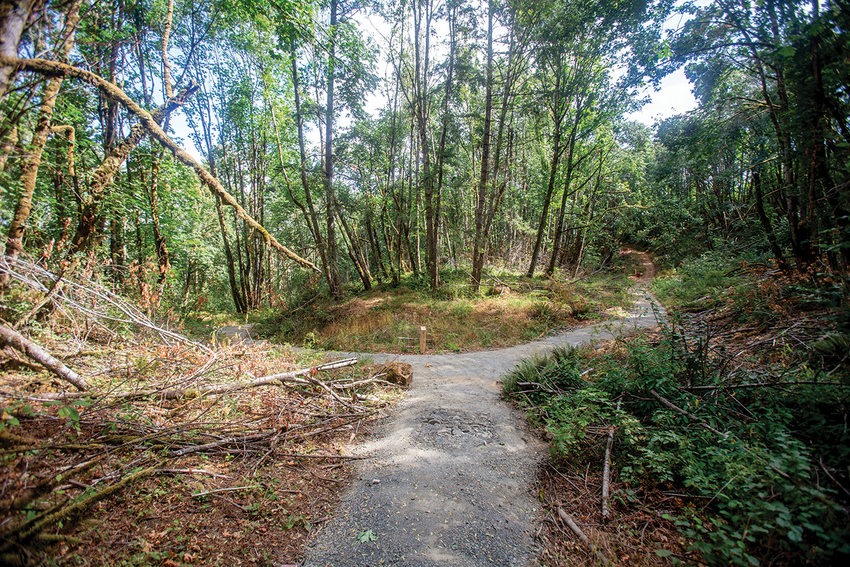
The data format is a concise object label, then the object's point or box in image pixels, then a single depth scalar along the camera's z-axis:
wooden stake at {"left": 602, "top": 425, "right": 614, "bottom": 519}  2.58
